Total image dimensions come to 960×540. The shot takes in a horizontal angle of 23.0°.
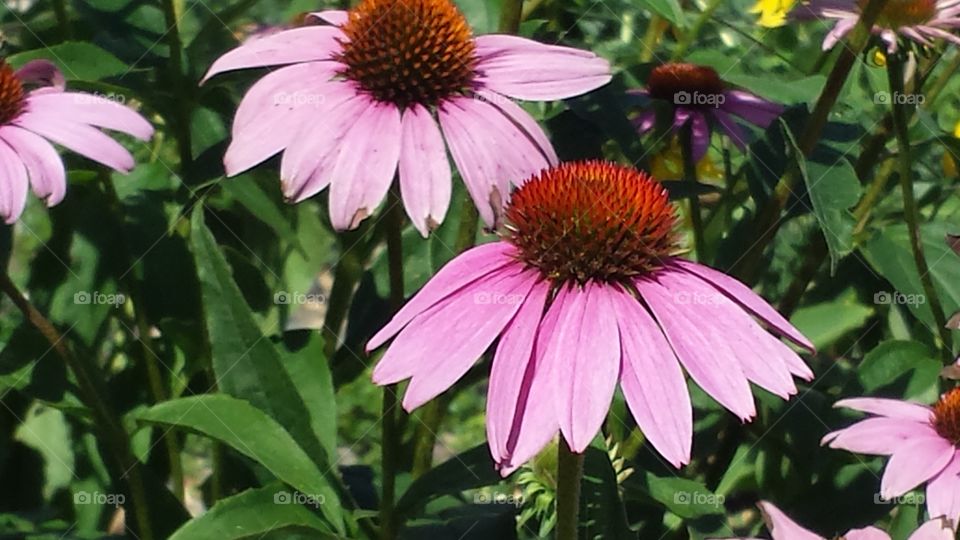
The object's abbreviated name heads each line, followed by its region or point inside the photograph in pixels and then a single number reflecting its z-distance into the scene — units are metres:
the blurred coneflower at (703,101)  0.52
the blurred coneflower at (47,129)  0.46
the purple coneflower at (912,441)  0.47
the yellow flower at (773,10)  0.60
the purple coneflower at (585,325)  0.41
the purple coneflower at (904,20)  0.50
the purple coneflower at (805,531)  0.43
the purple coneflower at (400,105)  0.45
